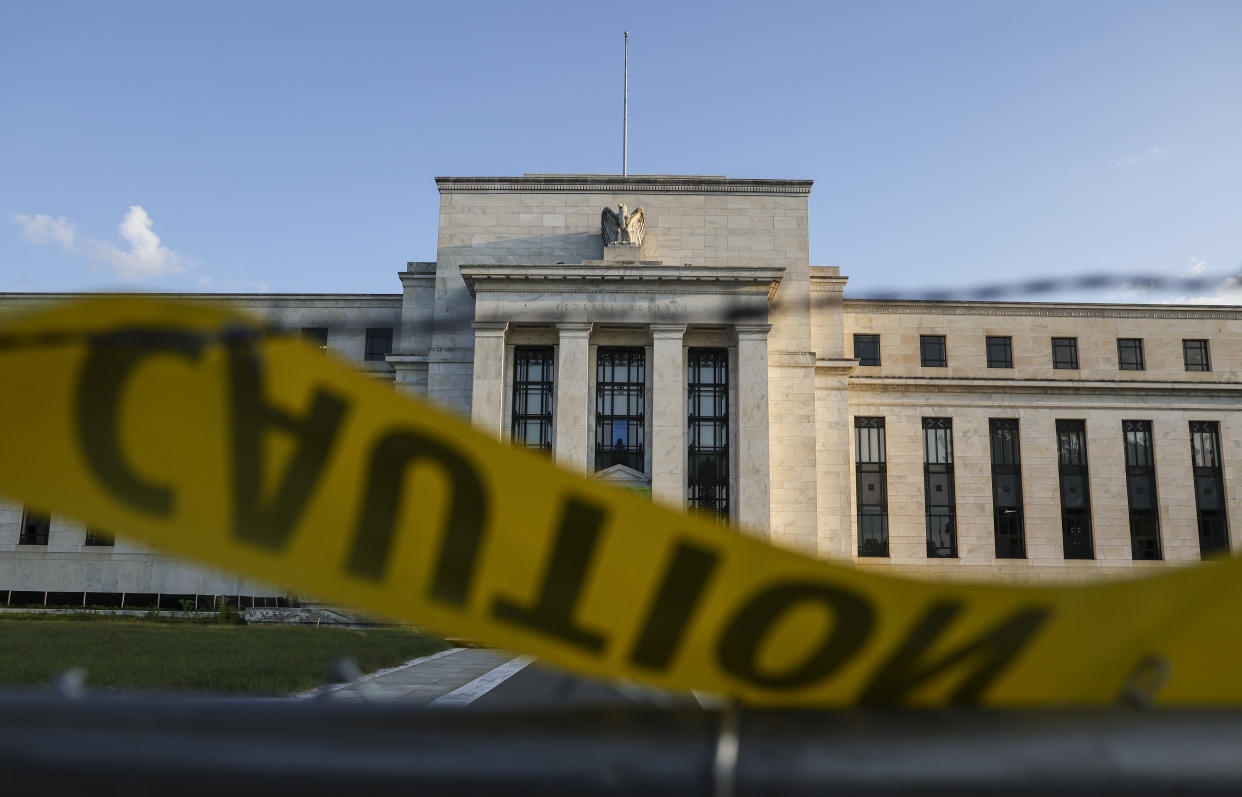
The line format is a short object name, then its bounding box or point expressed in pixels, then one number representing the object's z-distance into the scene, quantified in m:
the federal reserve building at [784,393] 38.16
